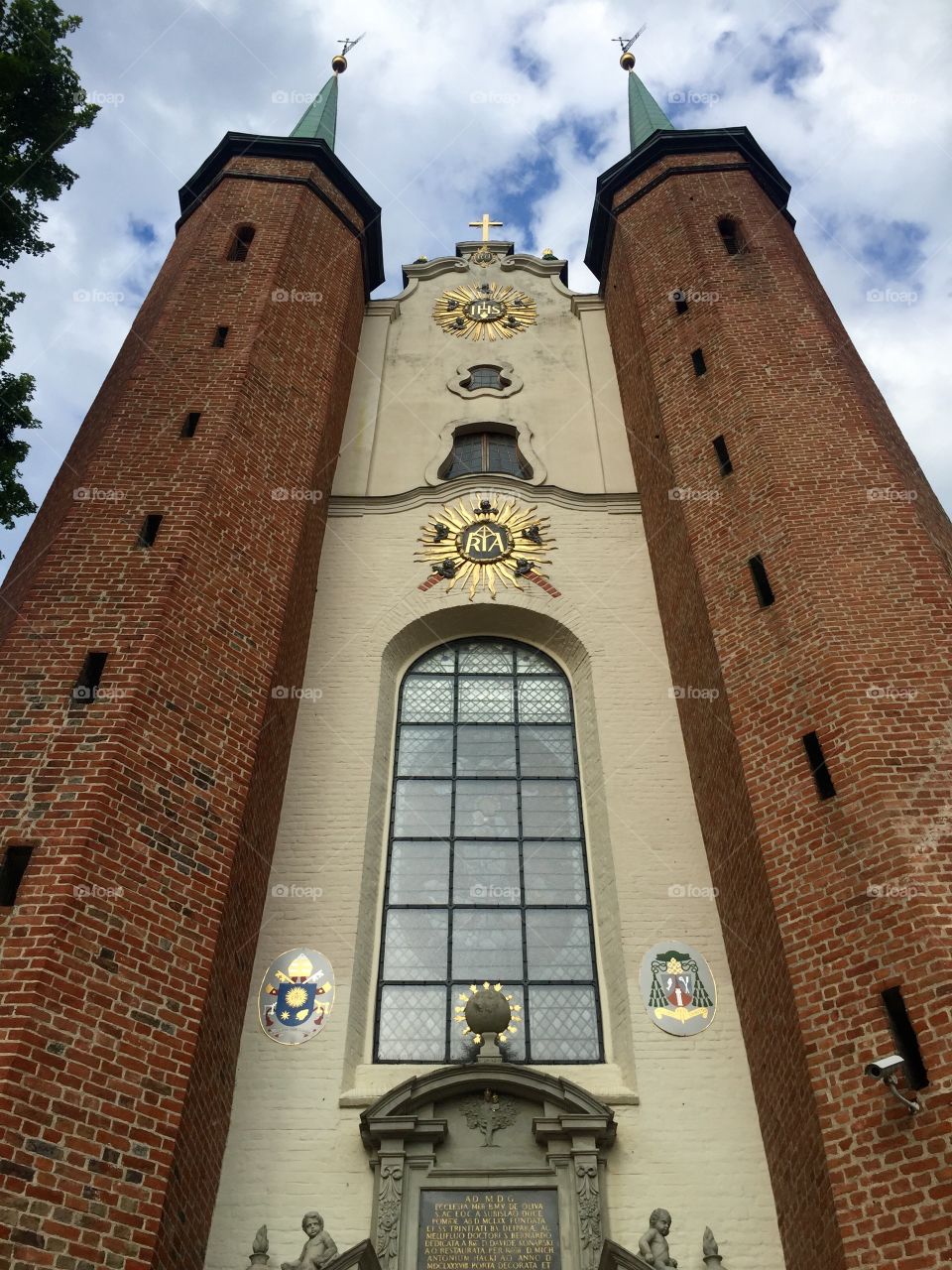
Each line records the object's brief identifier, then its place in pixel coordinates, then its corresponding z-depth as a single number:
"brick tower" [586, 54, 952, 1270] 7.47
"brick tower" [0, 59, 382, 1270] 7.16
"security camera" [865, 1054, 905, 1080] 7.13
